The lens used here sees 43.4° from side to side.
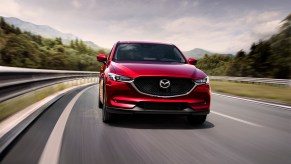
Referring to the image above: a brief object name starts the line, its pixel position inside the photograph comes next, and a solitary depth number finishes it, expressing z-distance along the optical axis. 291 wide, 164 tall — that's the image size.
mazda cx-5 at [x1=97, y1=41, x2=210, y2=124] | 5.78
